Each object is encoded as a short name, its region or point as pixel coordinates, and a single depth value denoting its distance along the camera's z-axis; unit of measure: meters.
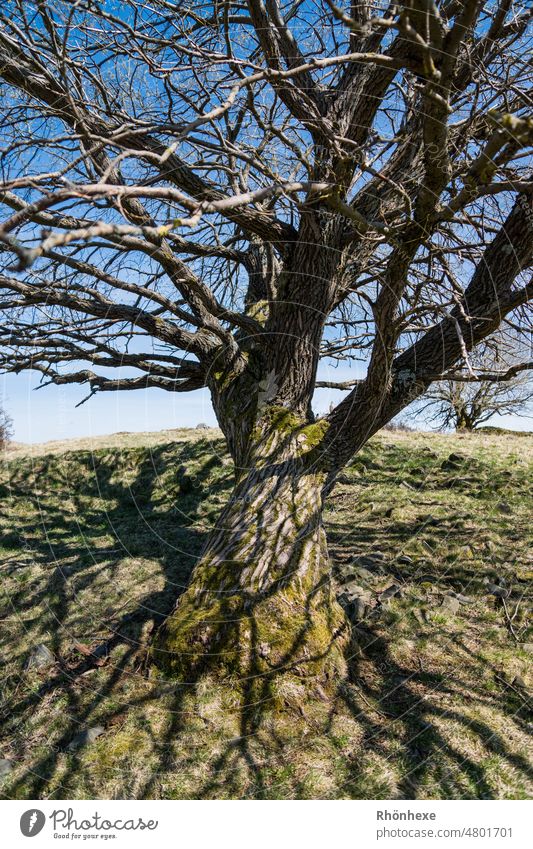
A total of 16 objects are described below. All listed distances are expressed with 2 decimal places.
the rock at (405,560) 5.64
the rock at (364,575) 5.39
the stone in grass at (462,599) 4.90
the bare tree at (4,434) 14.55
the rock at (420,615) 4.68
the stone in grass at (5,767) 3.50
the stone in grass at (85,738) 3.60
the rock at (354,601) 4.75
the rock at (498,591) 4.88
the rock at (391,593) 4.99
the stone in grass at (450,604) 4.77
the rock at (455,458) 8.34
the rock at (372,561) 5.66
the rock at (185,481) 8.72
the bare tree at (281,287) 3.91
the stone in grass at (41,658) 4.54
